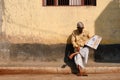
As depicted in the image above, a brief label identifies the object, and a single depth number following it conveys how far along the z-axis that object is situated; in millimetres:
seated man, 12052
